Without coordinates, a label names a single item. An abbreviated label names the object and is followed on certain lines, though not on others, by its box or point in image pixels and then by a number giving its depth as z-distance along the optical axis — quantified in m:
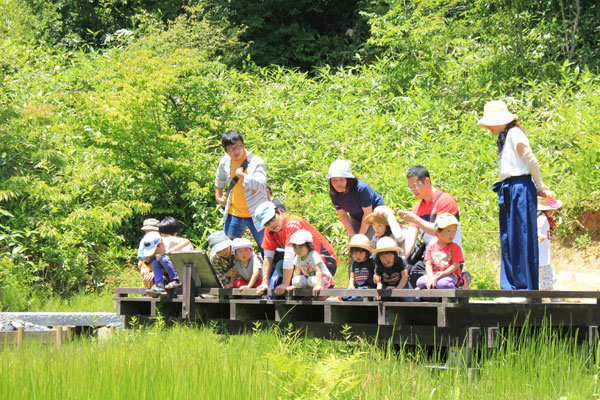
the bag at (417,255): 13.92
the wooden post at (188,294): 15.48
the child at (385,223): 13.47
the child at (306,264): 13.47
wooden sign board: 15.34
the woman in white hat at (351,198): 14.47
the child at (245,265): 15.59
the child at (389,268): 12.54
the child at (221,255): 15.77
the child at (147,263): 17.58
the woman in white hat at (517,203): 12.33
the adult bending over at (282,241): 13.78
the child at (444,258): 12.02
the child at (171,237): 17.75
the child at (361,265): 13.10
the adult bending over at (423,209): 13.14
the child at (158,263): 16.62
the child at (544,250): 15.15
